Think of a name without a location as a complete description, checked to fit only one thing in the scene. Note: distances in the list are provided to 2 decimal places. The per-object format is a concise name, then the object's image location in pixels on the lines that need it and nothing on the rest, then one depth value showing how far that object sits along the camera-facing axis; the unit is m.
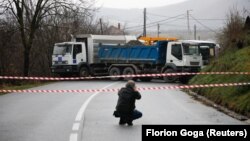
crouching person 12.31
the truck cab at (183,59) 32.88
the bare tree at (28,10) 36.47
